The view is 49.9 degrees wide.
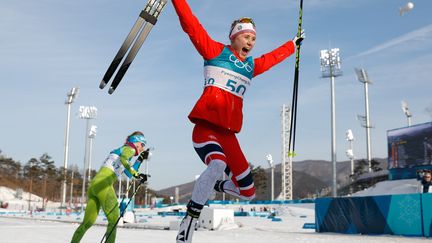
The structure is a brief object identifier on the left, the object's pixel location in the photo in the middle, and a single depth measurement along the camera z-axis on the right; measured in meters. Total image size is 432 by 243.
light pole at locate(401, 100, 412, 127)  76.69
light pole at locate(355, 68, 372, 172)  69.09
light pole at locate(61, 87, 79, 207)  72.38
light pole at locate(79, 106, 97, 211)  76.12
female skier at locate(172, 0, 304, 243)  3.96
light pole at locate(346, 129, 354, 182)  79.69
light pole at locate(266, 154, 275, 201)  77.57
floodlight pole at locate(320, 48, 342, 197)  51.28
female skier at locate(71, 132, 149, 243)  5.97
